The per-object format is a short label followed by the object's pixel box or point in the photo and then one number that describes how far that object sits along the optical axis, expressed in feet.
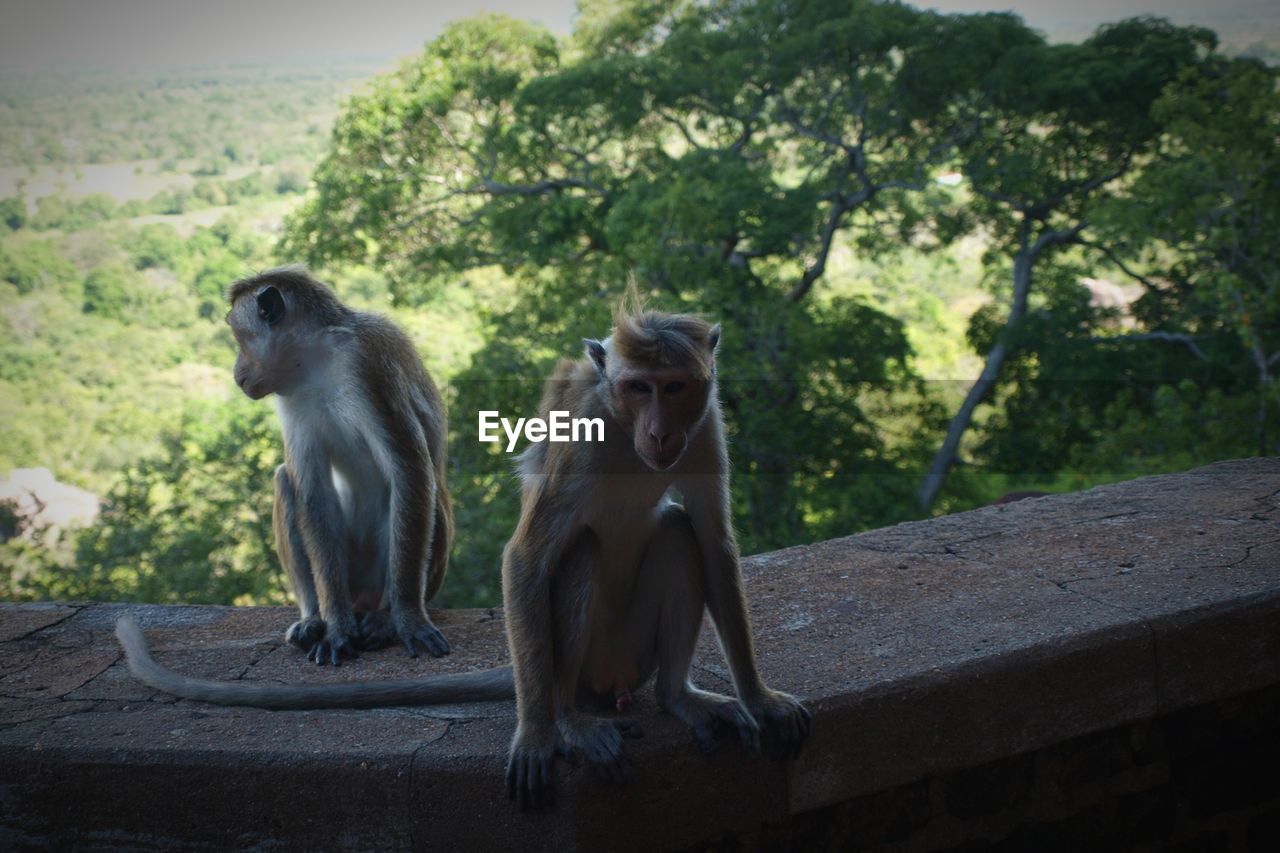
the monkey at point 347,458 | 11.71
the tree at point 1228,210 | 32.03
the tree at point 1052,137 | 40.16
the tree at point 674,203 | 35.12
